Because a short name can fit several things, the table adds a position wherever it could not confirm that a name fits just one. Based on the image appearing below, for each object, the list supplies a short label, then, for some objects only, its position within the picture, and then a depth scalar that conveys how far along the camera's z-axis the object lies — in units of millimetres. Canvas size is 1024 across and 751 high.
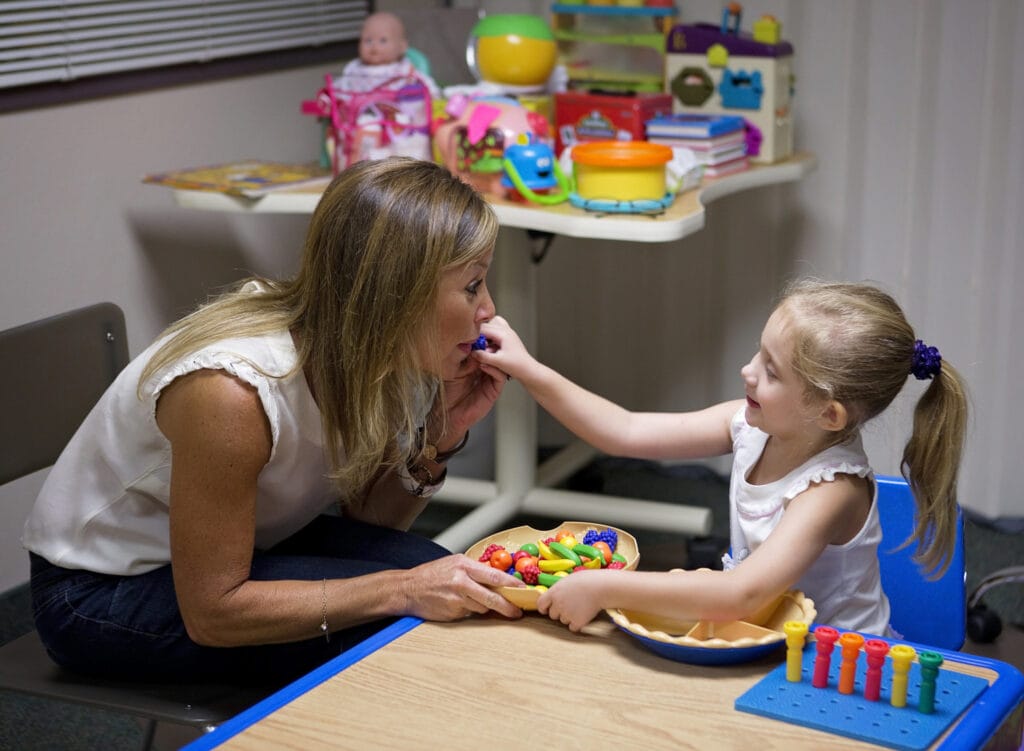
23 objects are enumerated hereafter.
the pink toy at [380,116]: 2648
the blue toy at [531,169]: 2438
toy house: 2738
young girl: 1337
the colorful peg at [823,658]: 1090
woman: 1350
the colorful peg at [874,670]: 1063
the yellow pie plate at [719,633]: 1138
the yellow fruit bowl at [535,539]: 1369
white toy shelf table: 2541
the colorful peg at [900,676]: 1051
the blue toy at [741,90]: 2744
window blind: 2461
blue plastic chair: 1525
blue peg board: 1018
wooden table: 1022
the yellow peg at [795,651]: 1110
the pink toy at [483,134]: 2539
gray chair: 1422
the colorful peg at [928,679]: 1036
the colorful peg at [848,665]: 1084
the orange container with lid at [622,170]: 2338
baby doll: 2729
